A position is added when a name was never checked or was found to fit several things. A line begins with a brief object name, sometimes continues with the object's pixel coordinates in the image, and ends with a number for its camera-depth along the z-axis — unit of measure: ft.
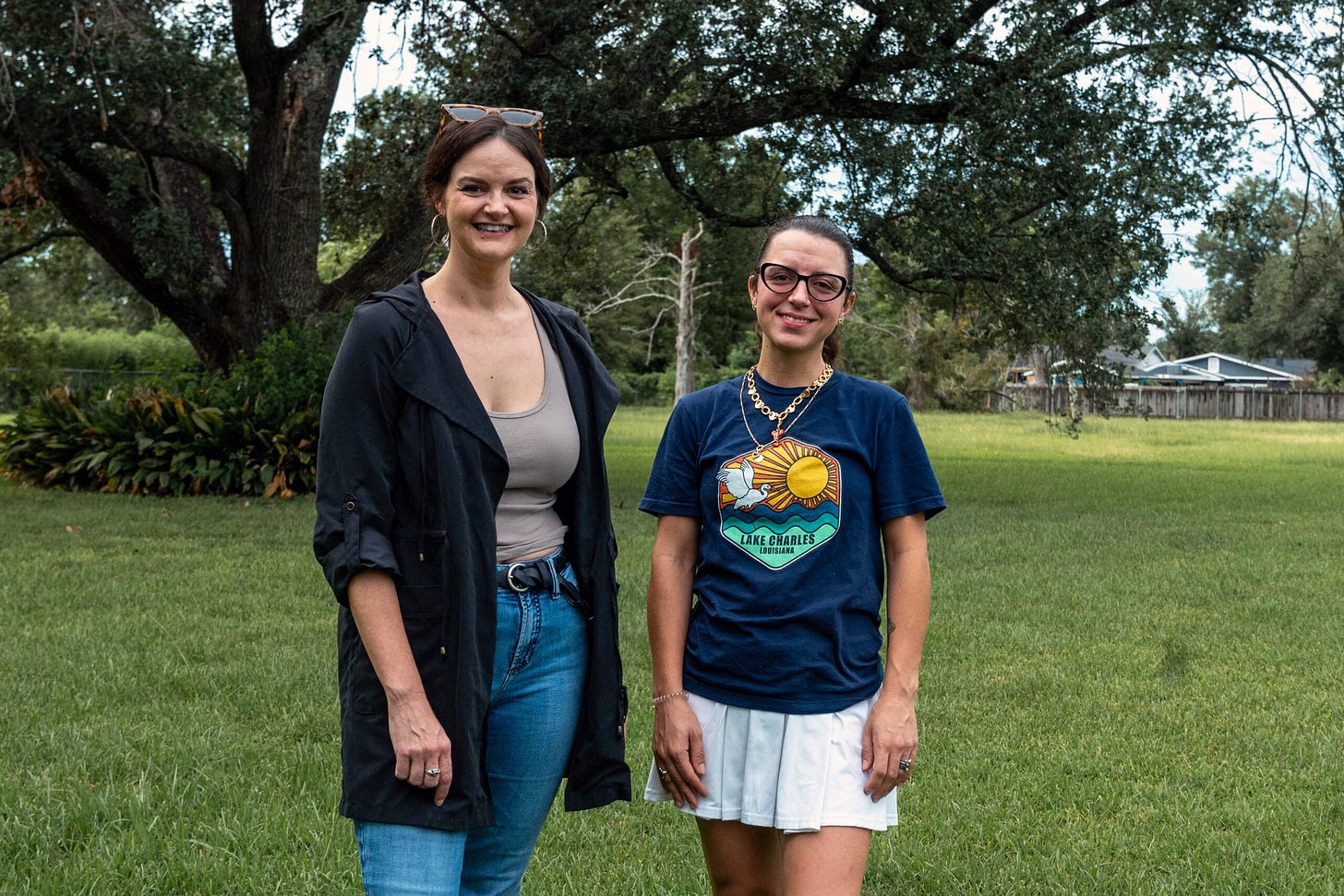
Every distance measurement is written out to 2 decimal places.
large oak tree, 41.93
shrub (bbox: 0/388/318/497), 48.55
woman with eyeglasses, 8.06
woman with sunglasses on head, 7.18
